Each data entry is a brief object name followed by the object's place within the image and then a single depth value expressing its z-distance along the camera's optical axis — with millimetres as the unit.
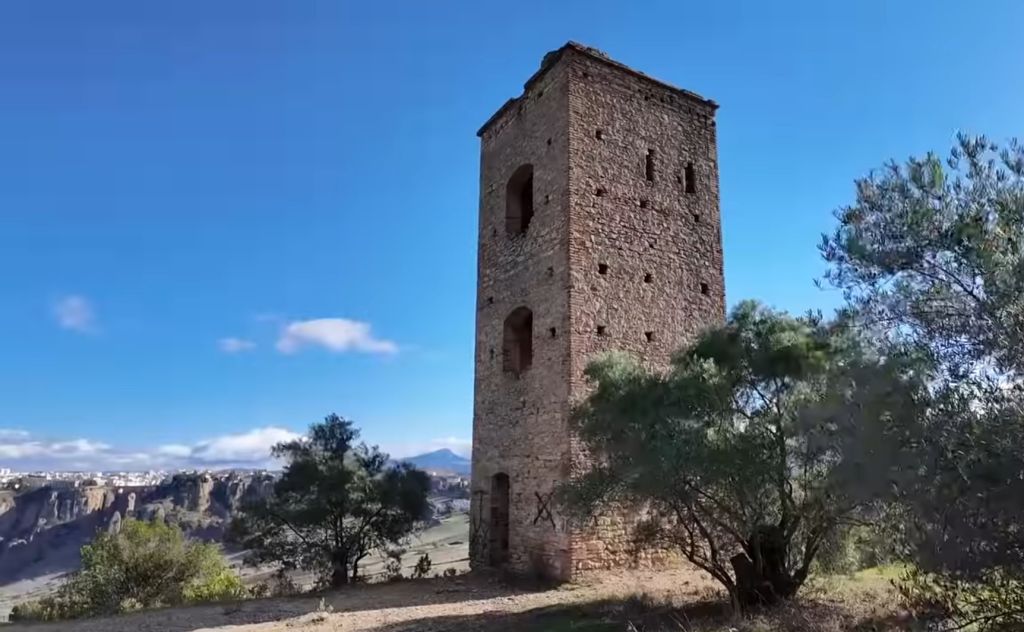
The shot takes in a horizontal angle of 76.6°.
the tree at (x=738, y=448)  7047
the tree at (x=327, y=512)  12875
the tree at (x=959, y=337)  4371
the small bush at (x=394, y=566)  13273
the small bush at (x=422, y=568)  13153
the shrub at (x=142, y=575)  12750
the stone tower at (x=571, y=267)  11453
